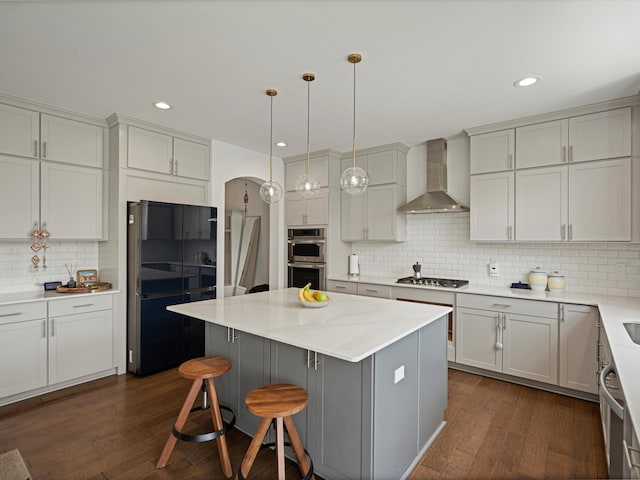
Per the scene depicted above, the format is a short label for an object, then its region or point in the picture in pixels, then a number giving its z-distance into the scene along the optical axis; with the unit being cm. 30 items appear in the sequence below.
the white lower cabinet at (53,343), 289
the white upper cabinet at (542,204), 334
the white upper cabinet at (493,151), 361
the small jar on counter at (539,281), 353
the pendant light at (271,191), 290
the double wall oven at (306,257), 484
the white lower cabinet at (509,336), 313
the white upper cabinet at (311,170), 485
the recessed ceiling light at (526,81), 263
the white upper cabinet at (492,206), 363
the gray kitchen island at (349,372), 176
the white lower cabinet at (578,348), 291
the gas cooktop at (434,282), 386
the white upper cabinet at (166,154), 365
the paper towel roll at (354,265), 502
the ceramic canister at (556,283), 342
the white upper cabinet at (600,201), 303
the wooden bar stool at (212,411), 202
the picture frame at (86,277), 359
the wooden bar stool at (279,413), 166
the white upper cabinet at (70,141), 324
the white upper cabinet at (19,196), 303
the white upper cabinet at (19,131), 301
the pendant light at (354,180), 254
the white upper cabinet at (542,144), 331
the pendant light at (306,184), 273
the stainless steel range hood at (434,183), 415
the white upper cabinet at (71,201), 327
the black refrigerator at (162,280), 348
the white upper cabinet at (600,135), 303
